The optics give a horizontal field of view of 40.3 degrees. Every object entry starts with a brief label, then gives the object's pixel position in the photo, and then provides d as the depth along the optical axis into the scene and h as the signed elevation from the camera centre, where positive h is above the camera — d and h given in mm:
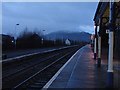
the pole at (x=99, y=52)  12759 -809
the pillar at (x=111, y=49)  6539 -275
